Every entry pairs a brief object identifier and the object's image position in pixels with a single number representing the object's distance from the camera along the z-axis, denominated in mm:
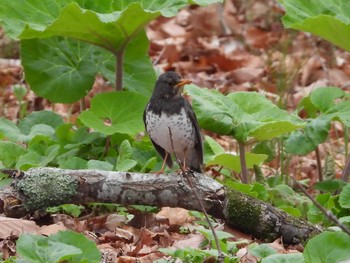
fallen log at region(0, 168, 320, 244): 8383
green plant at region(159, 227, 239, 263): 7195
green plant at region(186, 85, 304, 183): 9656
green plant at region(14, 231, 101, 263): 6539
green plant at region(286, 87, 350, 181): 10328
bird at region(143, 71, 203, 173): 9406
